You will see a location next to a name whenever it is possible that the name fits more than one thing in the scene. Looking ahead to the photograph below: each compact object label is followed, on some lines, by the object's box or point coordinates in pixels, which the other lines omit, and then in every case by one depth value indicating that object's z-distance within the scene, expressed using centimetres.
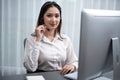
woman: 187
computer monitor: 100
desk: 146
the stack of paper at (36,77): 144
